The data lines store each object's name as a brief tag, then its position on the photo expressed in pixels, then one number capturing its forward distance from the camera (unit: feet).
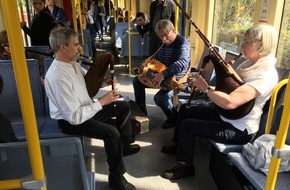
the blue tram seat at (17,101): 7.86
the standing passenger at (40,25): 11.51
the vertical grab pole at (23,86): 2.28
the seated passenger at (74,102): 6.32
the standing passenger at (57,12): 16.37
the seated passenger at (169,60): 9.57
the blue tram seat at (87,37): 15.86
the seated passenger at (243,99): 6.06
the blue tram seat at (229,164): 6.04
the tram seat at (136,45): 18.19
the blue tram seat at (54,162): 3.63
